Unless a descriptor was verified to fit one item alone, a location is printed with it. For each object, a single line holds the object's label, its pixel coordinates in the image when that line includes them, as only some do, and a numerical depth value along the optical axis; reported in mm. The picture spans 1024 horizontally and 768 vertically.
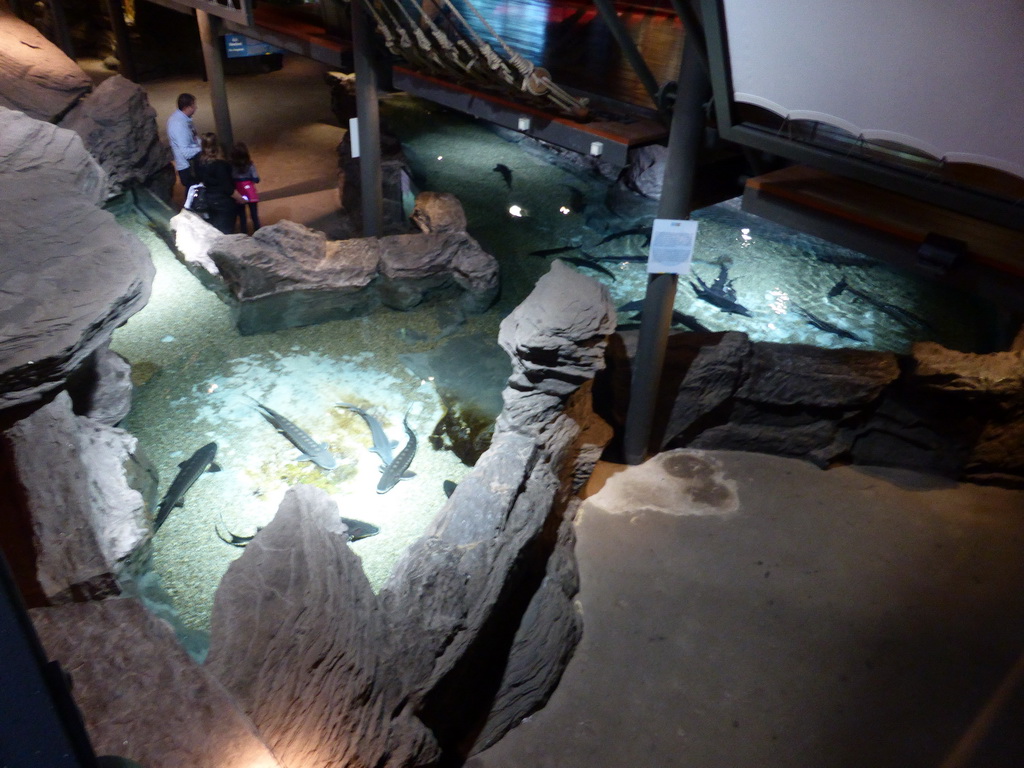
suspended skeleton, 4562
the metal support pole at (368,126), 6480
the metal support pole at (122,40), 10852
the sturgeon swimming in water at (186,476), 4465
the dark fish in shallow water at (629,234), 8672
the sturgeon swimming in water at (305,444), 4879
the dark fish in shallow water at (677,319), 6977
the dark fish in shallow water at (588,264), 7918
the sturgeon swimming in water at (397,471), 4723
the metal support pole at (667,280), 3803
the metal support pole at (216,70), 8148
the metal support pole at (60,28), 10969
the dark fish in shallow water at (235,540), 4305
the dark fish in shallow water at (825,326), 7031
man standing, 7141
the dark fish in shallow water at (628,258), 8258
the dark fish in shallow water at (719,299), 7254
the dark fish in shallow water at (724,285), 7543
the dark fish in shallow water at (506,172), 9703
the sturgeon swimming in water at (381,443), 4949
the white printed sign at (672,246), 4070
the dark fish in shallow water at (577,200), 9523
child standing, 7105
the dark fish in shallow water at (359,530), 4324
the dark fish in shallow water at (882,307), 7377
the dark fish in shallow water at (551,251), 8095
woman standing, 6852
